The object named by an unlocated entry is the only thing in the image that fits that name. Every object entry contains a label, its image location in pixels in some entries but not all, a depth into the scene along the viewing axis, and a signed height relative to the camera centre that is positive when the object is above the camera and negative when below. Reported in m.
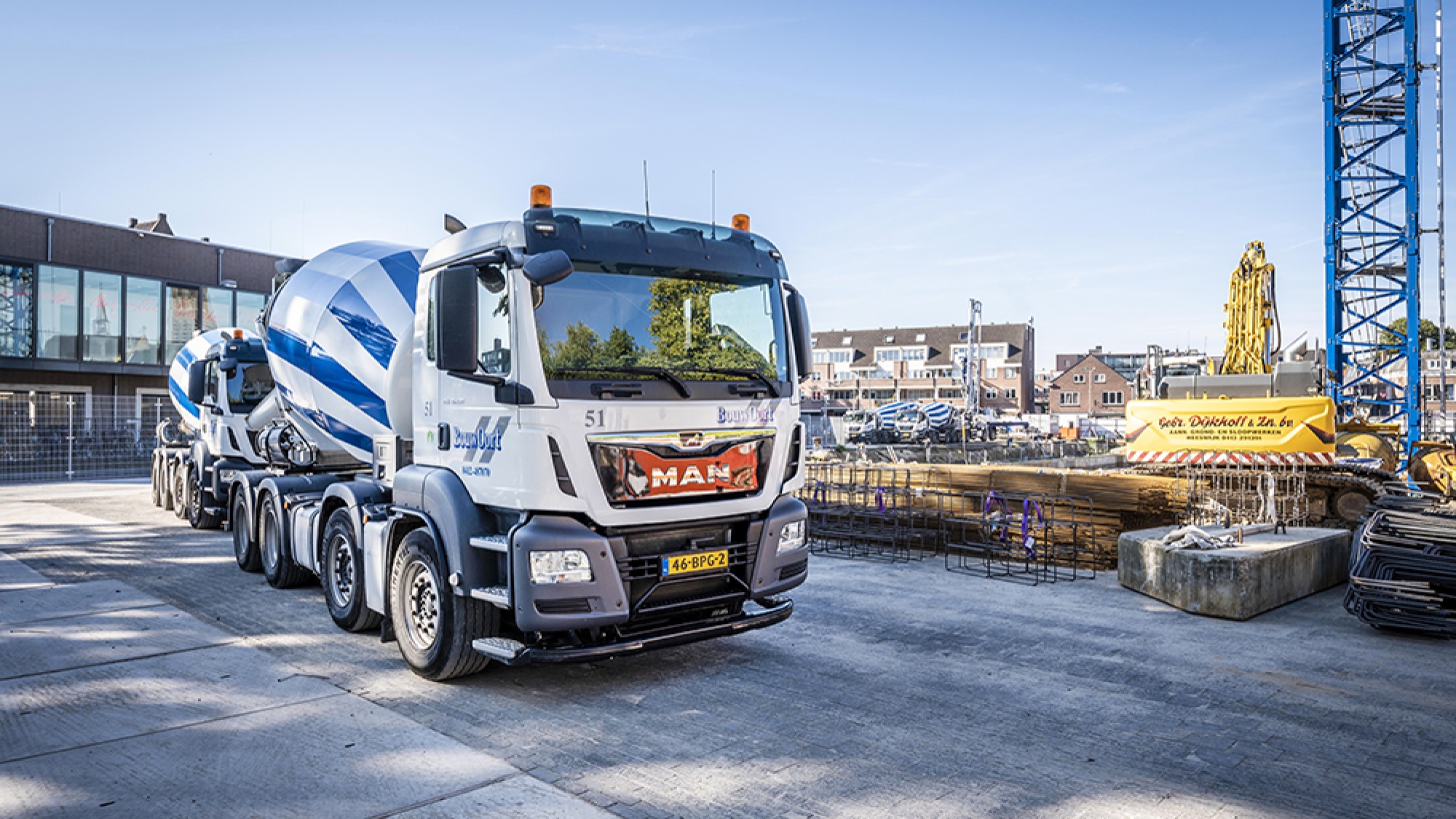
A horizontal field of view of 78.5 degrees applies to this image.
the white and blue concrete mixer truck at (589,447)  5.60 -0.20
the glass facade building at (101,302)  27.55 +3.88
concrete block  8.53 -1.56
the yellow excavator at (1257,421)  13.91 -0.04
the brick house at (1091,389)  87.50 +2.90
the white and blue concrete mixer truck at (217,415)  14.29 +0.03
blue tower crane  21.44 +4.73
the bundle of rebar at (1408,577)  7.75 -1.43
